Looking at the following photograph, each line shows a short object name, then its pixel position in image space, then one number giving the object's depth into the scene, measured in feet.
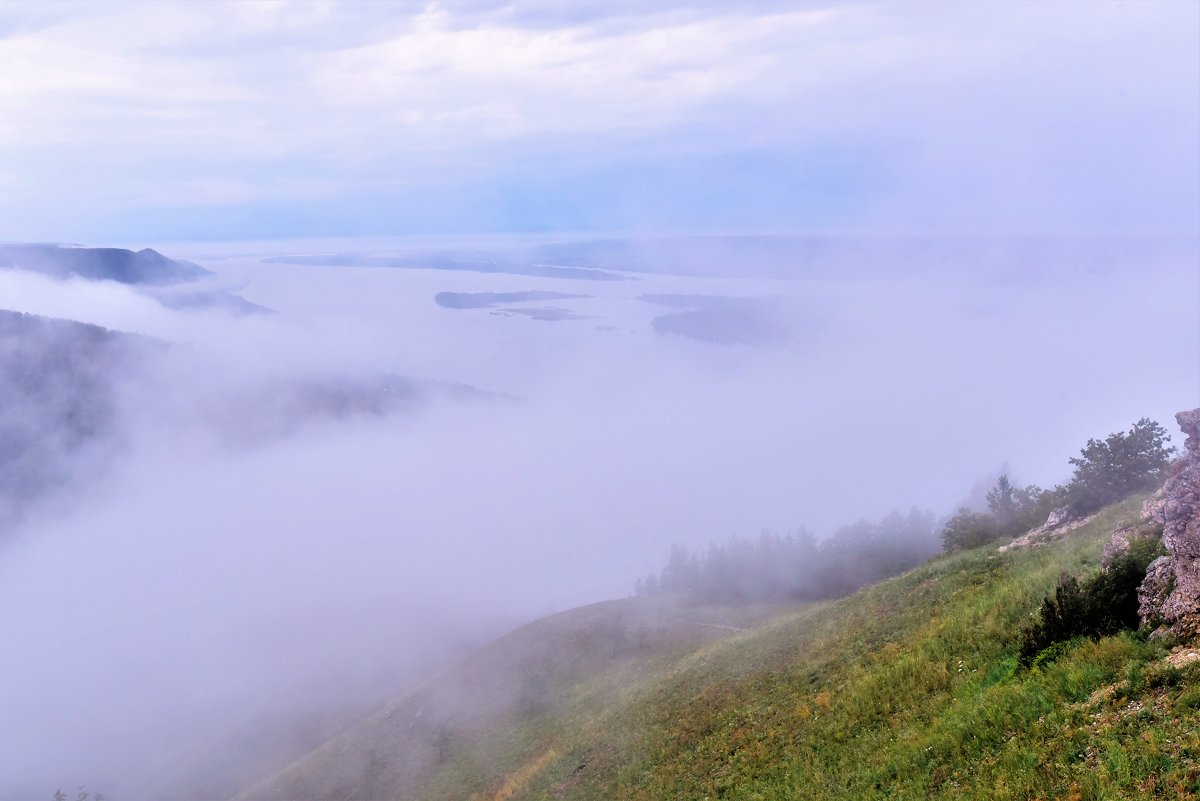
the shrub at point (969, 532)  135.64
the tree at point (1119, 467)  108.27
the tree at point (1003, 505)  142.31
